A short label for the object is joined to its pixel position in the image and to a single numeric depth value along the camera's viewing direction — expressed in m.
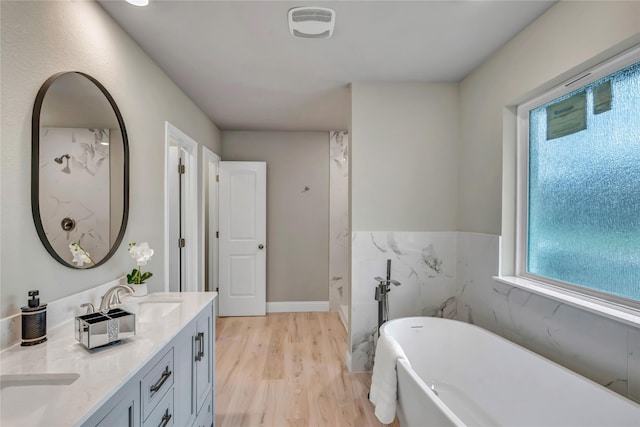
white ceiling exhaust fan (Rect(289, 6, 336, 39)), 1.79
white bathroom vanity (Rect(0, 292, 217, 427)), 0.86
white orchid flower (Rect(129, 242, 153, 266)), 1.84
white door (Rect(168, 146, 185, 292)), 3.34
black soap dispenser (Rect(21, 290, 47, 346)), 1.18
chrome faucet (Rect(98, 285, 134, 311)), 1.42
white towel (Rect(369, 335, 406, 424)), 1.63
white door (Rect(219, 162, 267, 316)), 4.24
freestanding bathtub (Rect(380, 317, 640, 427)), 1.32
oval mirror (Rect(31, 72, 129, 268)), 1.33
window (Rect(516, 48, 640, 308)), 1.46
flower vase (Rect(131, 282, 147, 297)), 1.87
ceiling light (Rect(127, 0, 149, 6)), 1.66
